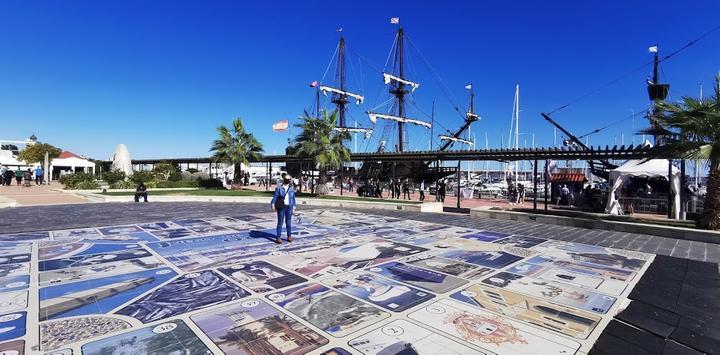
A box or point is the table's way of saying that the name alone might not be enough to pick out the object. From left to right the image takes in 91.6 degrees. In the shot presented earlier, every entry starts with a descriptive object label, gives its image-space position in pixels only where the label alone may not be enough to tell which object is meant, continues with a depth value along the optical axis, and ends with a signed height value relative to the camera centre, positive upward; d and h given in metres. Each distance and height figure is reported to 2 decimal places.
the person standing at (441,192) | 23.40 -0.88
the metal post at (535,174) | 15.28 +0.27
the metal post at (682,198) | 12.78 -0.64
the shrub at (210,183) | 30.23 -0.63
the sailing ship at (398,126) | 42.03 +8.76
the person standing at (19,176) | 32.16 -0.24
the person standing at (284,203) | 8.75 -0.66
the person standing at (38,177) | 32.41 -0.32
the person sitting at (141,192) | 18.78 -0.92
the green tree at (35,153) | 46.09 +2.73
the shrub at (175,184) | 28.56 -0.72
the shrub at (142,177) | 27.99 -0.17
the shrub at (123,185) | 26.14 -0.77
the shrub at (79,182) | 25.69 -0.58
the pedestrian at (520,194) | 25.20 -1.05
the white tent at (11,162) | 48.05 +1.53
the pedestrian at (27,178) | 29.39 -0.38
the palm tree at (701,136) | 10.18 +1.40
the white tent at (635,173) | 15.74 +0.40
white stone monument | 30.70 +1.29
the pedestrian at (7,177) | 30.68 -0.38
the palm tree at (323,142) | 21.39 +2.21
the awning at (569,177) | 25.80 +0.24
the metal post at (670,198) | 14.50 -0.68
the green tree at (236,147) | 27.88 +2.38
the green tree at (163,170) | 32.51 +0.49
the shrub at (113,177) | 27.27 -0.19
